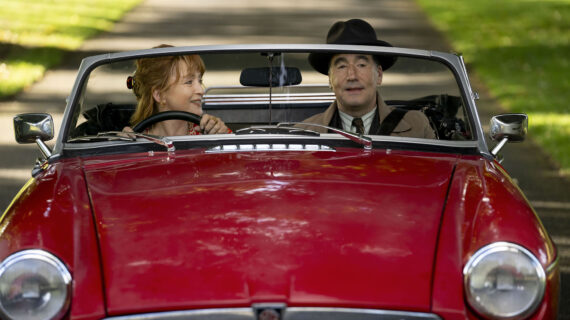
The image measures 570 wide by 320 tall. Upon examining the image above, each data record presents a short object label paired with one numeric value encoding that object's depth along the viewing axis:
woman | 9.66
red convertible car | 6.14
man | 9.48
